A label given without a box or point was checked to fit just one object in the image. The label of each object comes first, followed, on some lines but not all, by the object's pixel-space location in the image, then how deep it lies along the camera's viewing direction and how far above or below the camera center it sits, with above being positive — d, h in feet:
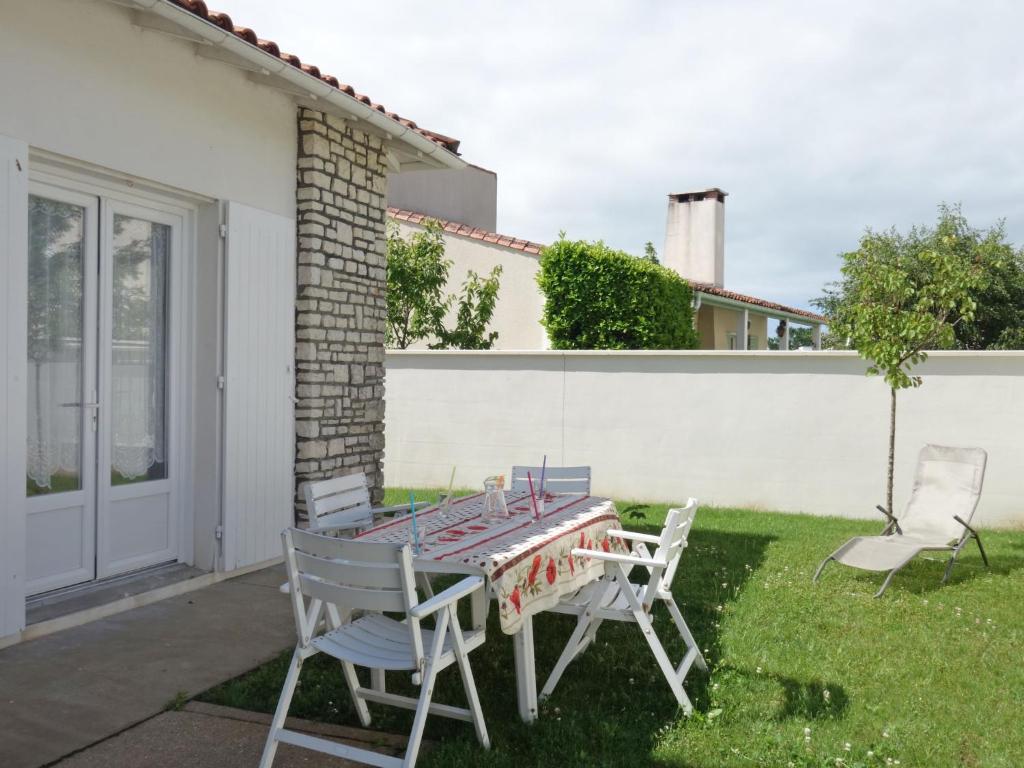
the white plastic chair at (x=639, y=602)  12.38 -3.53
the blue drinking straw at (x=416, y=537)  12.02 -2.42
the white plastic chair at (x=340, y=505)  14.39 -2.46
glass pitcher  14.60 -2.32
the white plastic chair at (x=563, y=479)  18.80 -2.41
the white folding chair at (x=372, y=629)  9.59 -3.02
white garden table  11.07 -2.53
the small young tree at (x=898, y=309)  23.00 +1.75
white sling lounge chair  20.03 -3.49
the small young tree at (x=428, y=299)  39.96 +3.04
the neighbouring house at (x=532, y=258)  45.98 +6.37
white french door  15.62 -0.55
